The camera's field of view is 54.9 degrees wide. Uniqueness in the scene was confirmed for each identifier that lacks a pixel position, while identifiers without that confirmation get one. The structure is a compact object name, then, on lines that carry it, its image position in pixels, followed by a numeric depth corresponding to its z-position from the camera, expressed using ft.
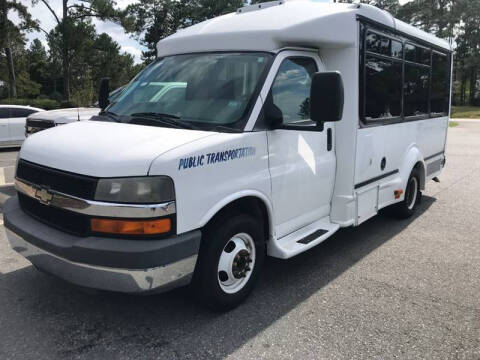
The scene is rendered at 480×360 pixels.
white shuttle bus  9.87
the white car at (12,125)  45.11
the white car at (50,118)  28.35
